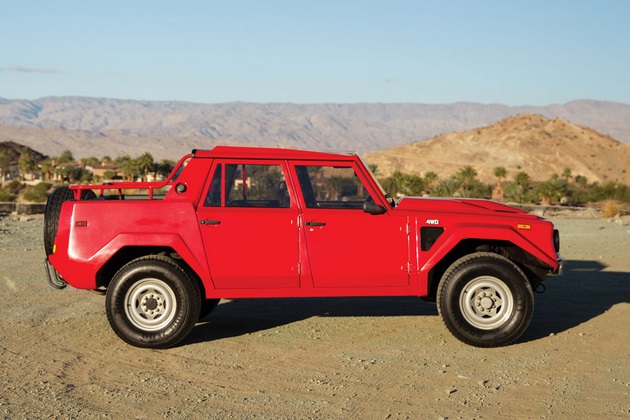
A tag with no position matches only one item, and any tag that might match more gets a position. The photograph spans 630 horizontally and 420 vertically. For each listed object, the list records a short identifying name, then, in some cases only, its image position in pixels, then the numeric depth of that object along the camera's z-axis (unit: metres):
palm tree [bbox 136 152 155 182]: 79.46
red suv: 7.53
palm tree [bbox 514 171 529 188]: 61.28
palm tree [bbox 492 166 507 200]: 57.47
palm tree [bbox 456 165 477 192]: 61.95
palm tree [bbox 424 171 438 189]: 59.36
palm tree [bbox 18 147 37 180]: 95.73
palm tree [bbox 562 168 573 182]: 74.88
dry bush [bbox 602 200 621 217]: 31.92
